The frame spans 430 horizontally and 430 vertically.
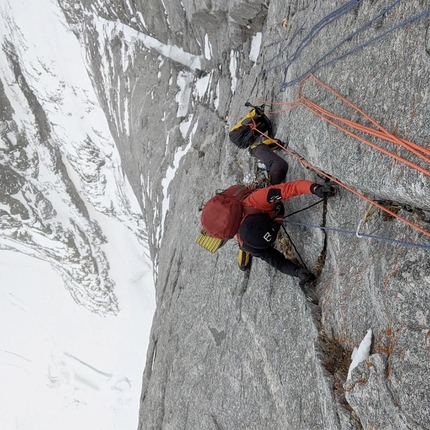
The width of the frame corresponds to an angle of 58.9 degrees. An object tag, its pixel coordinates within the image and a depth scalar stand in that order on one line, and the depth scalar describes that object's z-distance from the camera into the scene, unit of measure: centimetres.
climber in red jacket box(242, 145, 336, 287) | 476
